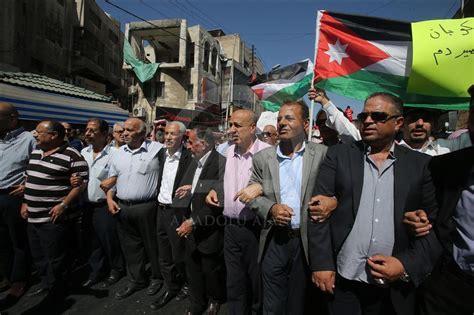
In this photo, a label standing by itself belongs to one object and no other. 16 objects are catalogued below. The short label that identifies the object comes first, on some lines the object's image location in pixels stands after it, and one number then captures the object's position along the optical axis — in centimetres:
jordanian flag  309
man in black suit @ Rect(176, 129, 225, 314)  304
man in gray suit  235
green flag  2647
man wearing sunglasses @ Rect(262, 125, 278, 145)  483
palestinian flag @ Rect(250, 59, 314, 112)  543
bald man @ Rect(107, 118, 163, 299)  356
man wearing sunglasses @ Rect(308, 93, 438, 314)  179
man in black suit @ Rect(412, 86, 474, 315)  164
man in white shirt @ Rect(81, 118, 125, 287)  390
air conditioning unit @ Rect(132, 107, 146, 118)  2800
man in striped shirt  331
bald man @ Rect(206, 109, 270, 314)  276
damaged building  2750
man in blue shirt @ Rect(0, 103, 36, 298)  349
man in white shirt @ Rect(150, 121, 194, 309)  342
